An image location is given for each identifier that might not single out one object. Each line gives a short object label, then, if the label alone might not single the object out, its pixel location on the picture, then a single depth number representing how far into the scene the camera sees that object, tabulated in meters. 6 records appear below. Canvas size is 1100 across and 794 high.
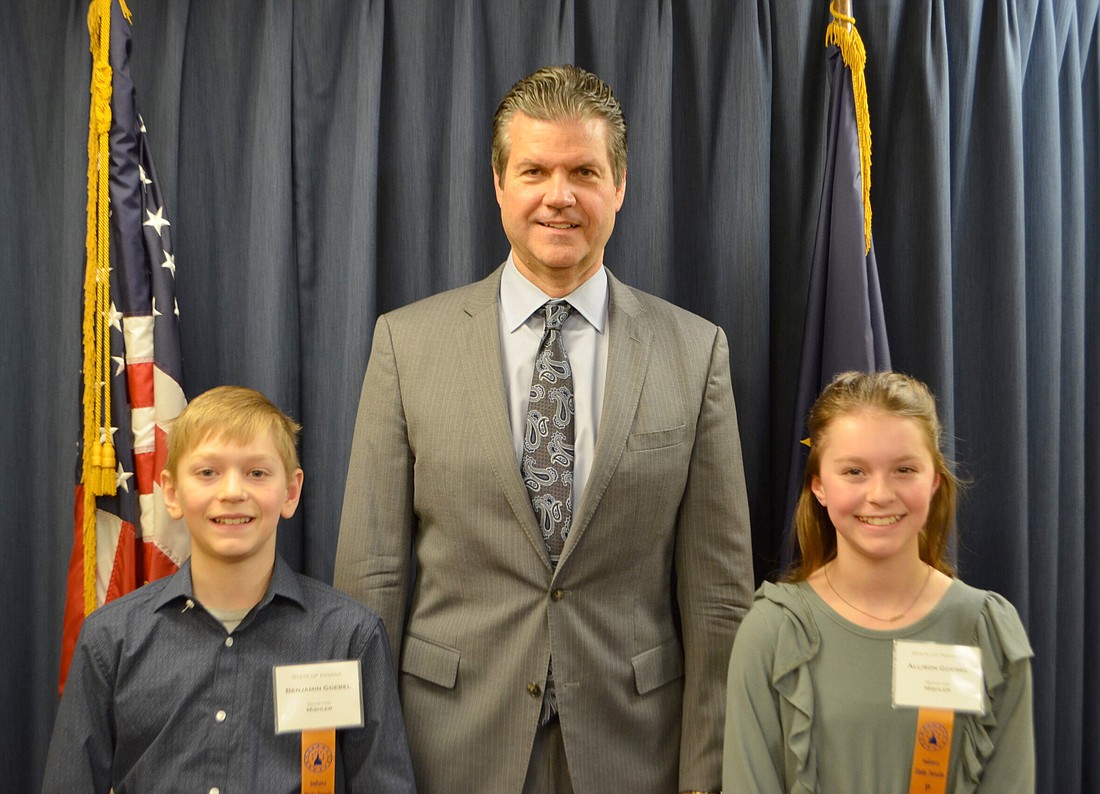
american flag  2.14
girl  1.65
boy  1.63
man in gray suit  1.79
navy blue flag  2.30
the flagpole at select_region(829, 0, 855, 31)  2.37
